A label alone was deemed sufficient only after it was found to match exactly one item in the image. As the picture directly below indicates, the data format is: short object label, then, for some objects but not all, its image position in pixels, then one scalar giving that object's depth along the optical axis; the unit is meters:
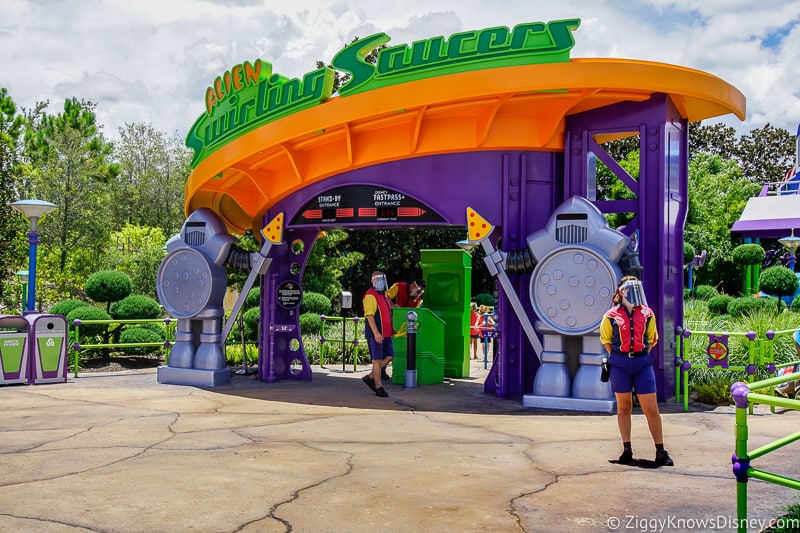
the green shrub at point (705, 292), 31.11
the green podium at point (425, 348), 13.72
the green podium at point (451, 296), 15.01
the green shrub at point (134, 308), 18.59
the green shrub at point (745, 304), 20.27
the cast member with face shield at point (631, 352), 7.25
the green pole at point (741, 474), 4.66
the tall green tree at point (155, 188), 42.22
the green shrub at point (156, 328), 19.11
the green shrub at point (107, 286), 19.22
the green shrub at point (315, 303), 21.86
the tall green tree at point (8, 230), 21.91
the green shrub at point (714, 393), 11.54
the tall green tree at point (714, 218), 36.62
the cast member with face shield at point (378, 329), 12.23
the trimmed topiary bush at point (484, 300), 35.19
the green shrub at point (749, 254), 33.06
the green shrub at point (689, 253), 29.31
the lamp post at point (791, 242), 27.85
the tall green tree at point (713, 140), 52.72
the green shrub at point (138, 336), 17.84
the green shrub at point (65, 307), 18.83
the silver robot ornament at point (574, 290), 10.64
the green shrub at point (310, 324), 20.34
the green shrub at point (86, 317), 17.72
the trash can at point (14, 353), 13.23
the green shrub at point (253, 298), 21.70
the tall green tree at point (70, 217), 28.67
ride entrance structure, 10.70
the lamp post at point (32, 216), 14.54
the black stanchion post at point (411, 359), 13.41
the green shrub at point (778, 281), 30.02
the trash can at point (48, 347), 13.54
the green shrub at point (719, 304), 26.22
